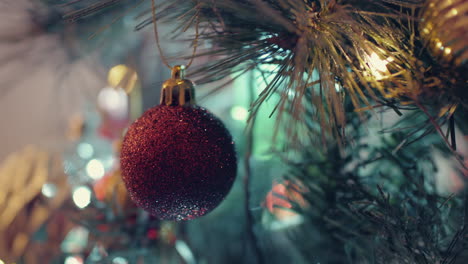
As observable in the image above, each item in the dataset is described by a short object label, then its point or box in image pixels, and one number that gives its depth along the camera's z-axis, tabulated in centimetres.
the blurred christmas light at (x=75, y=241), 62
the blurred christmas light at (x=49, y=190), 68
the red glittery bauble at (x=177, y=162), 32
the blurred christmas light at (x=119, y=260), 57
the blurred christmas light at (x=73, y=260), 59
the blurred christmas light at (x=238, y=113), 73
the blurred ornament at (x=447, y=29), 23
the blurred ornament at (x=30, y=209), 62
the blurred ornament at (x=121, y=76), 73
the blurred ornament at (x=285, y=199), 50
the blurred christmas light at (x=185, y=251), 64
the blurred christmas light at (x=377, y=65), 28
